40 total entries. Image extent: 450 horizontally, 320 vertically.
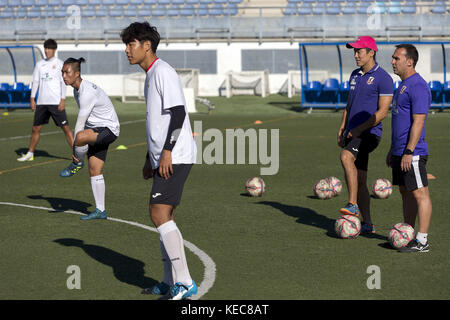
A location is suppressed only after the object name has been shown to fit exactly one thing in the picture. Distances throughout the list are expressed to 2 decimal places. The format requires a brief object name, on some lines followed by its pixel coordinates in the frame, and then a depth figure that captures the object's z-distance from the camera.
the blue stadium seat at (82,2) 44.53
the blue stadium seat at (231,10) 42.00
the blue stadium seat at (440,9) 39.72
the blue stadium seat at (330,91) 27.80
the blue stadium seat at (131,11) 42.00
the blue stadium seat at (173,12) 42.13
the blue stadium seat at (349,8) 40.56
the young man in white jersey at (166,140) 5.43
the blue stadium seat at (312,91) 28.05
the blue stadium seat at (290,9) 40.91
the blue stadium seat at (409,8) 39.06
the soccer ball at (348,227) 7.78
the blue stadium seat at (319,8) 40.72
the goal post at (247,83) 38.53
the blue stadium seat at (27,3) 44.78
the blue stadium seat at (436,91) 27.05
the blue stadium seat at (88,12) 42.28
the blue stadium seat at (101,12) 42.47
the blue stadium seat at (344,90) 27.61
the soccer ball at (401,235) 7.27
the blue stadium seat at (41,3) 44.91
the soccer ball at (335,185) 10.29
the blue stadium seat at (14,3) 44.66
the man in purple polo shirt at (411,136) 6.95
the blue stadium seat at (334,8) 40.96
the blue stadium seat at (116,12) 42.41
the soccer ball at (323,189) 10.23
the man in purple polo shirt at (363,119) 8.04
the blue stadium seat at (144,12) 41.31
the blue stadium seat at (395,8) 39.22
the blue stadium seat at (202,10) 42.16
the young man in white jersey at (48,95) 14.49
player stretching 9.02
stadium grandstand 37.09
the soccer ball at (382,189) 10.30
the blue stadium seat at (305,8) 41.25
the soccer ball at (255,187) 10.52
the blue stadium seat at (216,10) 42.22
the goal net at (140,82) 36.78
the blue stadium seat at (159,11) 41.62
